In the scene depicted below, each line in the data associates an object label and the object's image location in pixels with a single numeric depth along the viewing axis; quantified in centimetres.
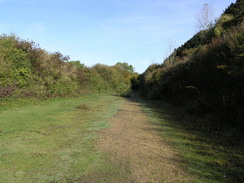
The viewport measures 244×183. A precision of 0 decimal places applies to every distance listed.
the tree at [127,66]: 9612
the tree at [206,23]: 2828
